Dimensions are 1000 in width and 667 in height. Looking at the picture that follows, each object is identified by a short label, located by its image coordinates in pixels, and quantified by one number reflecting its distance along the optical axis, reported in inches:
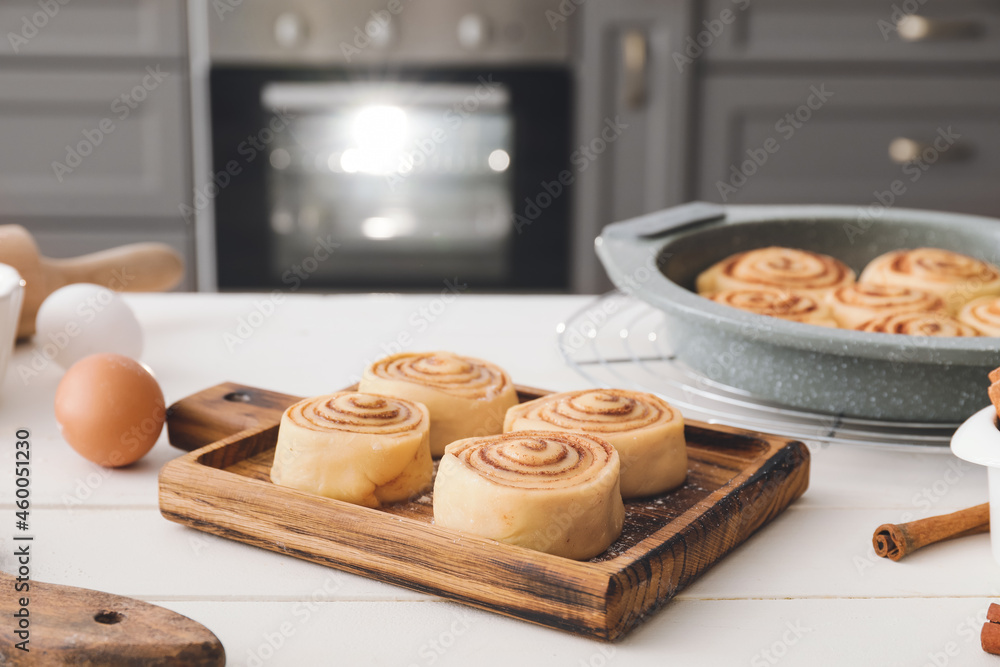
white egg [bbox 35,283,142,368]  43.5
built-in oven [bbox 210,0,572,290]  75.8
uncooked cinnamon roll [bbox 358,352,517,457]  38.8
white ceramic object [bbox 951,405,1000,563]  35.1
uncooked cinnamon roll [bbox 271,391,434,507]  36.3
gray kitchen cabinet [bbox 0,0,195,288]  76.6
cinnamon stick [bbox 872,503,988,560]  36.3
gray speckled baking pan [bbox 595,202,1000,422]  38.8
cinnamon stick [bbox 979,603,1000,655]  33.6
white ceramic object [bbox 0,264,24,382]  40.8
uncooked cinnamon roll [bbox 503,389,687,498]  36.9
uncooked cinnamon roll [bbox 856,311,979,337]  41.9
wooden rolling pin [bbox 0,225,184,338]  45.9
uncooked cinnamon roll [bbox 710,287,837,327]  43.9
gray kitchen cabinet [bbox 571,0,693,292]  76.7
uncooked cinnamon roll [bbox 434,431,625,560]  34.7
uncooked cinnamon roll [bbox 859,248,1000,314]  46.0
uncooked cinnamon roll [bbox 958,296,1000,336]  42.8
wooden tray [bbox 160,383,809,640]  34.0
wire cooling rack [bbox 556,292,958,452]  41.0
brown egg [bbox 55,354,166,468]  38.8
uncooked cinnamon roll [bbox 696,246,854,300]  46.2
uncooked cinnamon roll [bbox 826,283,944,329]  44.0
